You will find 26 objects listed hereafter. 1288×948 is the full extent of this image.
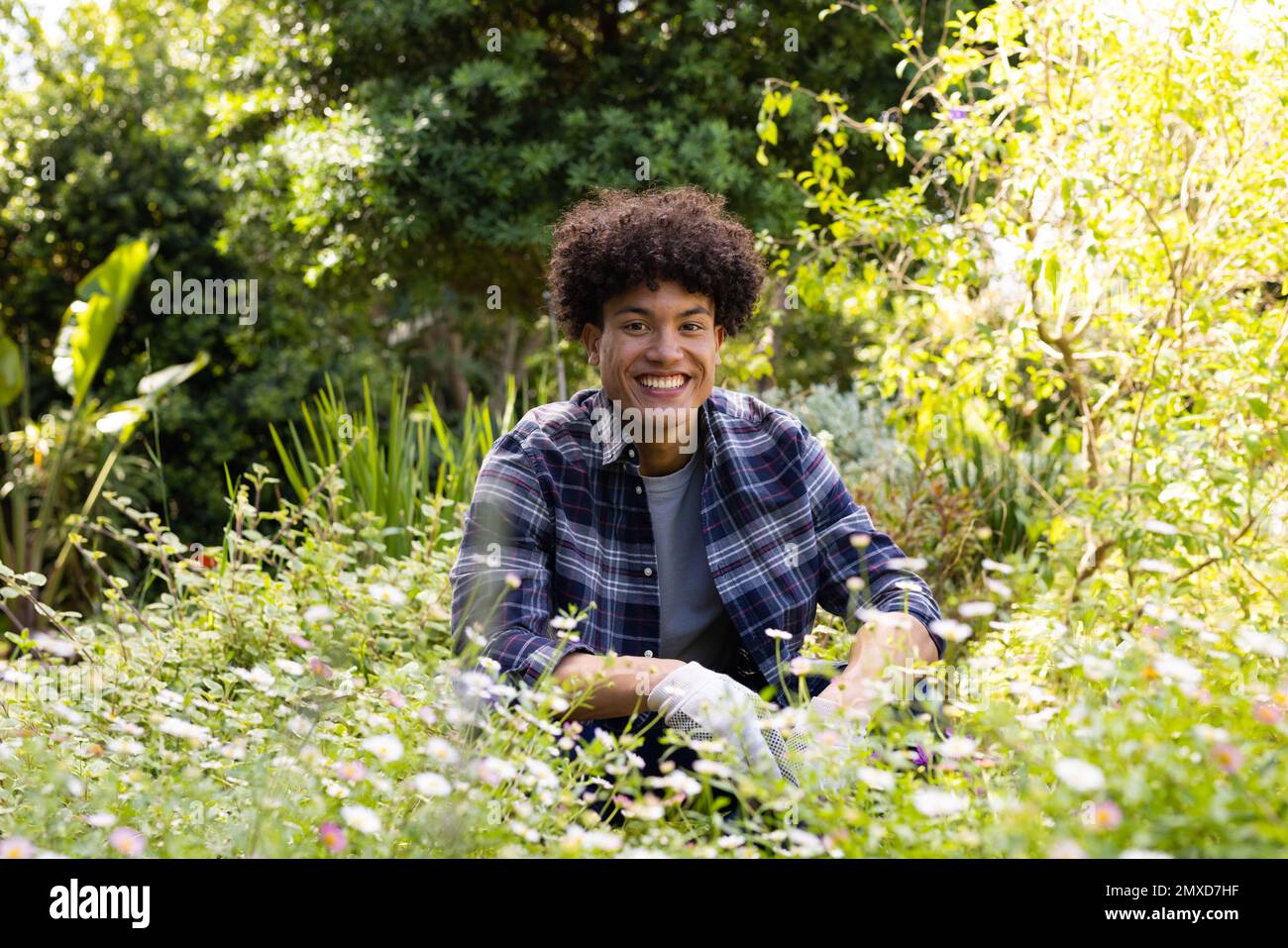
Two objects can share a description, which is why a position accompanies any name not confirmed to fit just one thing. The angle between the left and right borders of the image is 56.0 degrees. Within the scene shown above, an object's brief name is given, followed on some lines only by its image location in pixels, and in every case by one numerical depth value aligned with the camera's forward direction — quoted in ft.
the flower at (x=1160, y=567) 5.64
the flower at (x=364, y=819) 4.61
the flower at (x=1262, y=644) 5.06
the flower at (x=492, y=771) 4.97
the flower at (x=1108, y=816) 4.15
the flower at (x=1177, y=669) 4.69
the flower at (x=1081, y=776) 4.09
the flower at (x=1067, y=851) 3.96
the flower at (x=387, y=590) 6.52
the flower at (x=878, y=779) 4.86
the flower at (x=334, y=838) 4.87
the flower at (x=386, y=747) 5.09
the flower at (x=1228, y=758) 4.27
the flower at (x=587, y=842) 4.68
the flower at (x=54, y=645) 7.34
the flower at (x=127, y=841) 4.57
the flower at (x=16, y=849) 4.49
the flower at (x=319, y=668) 6.28
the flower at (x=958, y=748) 4.92
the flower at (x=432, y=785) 4.92
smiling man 8.35
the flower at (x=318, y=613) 5.85
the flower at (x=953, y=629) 5.72
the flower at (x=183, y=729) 5.42
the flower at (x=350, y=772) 5.15
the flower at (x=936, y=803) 4.44
